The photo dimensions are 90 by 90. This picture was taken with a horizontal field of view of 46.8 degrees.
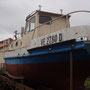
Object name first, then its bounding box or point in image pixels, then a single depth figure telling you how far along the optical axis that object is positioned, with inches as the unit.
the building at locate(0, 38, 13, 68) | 258.3
